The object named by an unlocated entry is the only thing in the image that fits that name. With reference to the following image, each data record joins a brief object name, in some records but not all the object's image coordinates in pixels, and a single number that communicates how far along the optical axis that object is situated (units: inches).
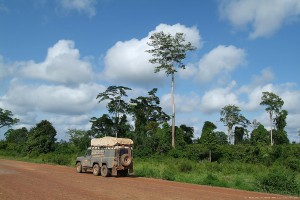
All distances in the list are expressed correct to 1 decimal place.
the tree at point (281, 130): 2933.1
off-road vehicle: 964.6
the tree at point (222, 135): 4010.8
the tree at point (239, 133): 3533.5
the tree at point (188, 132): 2721.9
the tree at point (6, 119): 4372.5
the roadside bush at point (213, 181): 814.4
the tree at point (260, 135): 2858.0
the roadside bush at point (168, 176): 942.7
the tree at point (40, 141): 2452.0
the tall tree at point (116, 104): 2561.5
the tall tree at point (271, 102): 2903.5
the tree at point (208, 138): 2011.6
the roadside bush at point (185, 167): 1173.6
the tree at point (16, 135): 4101.9
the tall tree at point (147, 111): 2805.1
